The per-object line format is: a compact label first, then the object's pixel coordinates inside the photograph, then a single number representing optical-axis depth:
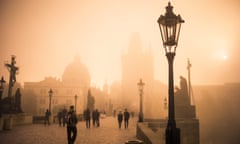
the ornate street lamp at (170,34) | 6.76
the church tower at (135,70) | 117.38
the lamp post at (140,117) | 21.46
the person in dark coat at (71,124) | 11.02
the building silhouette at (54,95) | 89.56
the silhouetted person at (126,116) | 21.98
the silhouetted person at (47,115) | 27.72
